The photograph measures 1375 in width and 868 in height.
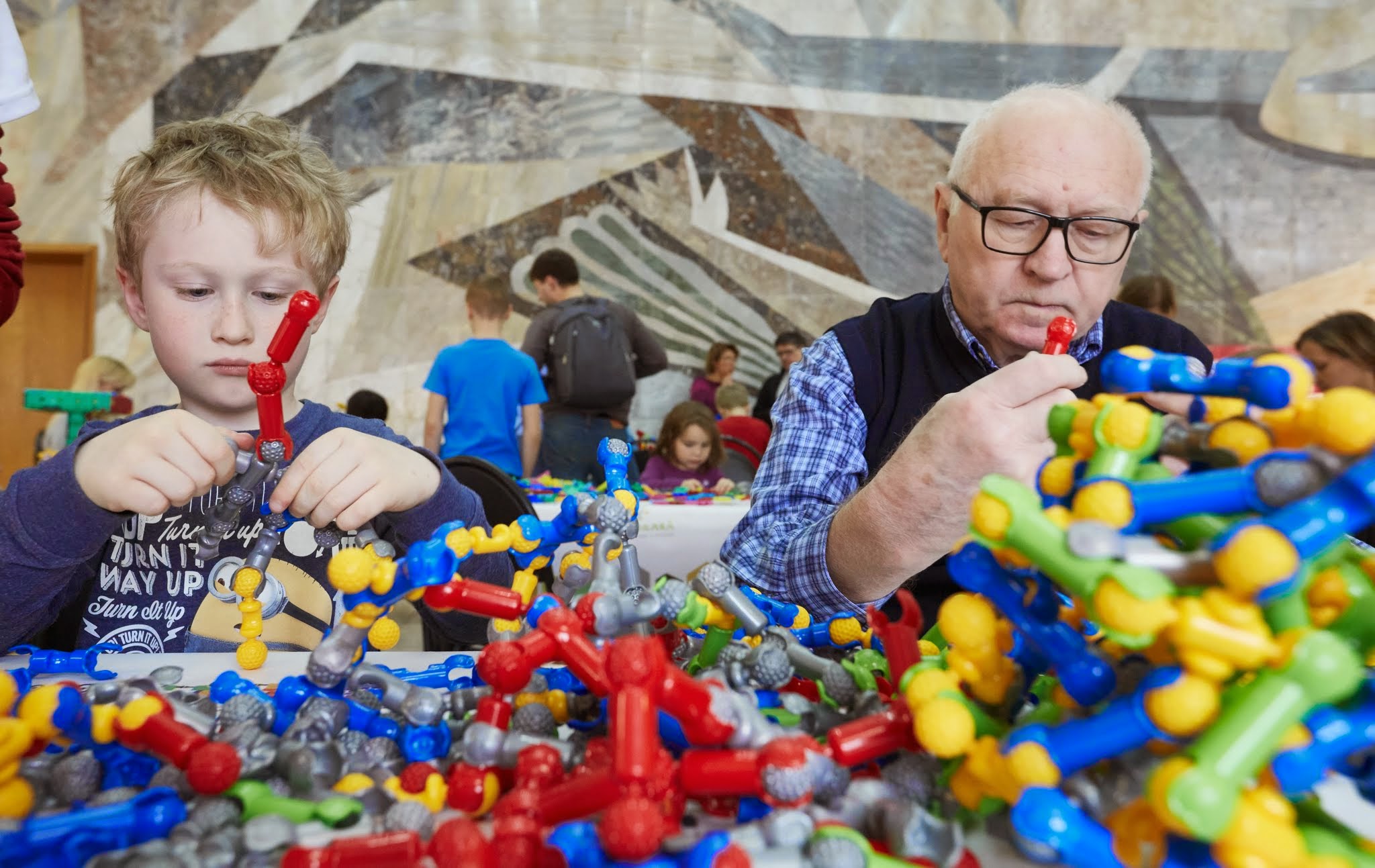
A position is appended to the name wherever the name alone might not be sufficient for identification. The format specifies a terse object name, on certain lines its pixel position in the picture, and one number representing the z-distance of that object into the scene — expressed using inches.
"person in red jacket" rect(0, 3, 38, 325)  50.4
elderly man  35.8
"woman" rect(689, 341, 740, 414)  263.1
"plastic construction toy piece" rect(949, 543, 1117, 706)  17.2
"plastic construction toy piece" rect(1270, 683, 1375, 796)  14.9
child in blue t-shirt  143.0
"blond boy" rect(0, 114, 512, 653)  36.6
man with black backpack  169.2
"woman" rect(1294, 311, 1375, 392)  101.2
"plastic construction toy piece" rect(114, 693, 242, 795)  18.7
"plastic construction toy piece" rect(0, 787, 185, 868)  16.6
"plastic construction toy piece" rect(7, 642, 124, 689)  32.7
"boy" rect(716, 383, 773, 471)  186.1
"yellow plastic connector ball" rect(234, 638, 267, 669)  31.1
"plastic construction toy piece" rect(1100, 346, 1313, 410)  17.6
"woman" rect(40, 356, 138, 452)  218.8
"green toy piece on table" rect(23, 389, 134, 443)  156.6
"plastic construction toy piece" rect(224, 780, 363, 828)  18.0
